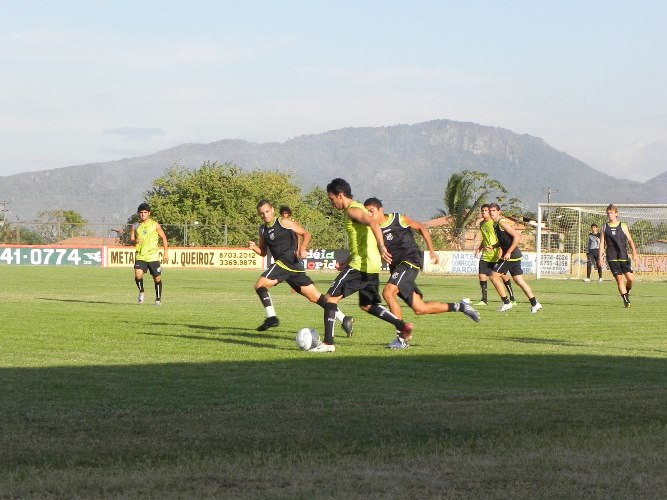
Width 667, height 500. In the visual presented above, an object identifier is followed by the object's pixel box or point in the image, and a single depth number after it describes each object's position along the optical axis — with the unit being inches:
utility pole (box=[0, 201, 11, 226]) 4864.7
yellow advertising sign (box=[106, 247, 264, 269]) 2362.2
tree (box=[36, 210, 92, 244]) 2561.5
